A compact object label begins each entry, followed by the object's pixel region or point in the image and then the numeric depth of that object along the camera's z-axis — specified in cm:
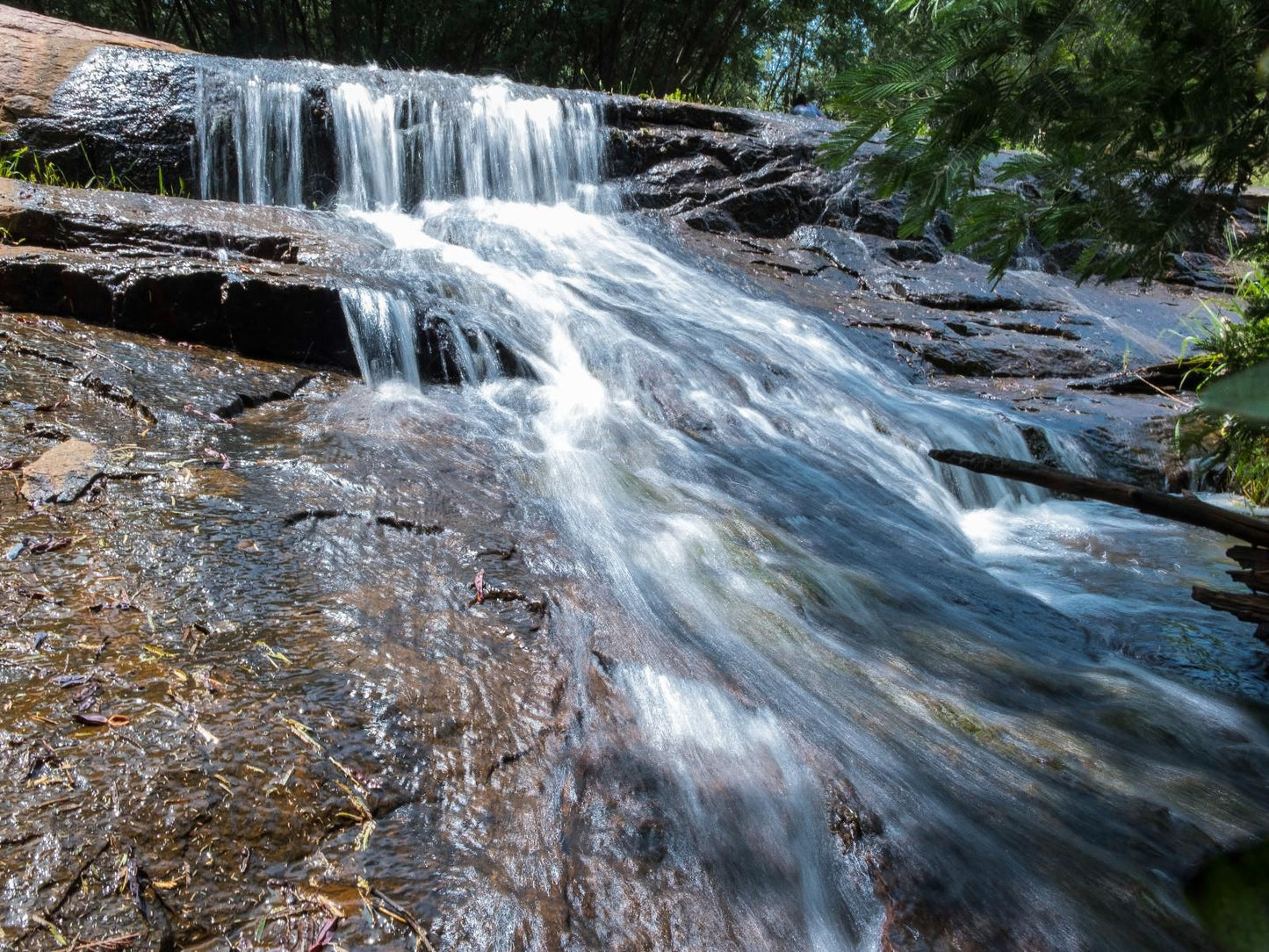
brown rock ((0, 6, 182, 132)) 711
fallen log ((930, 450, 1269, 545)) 246
